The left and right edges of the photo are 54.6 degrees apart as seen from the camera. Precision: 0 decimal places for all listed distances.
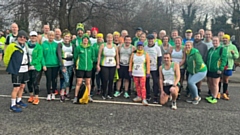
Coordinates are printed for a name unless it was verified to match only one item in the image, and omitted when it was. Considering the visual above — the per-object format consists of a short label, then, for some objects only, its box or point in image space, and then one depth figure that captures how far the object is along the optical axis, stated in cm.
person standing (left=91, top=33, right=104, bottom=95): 715
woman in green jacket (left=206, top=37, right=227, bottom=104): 689
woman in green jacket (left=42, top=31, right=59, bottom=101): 646
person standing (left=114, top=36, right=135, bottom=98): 706
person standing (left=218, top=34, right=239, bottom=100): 729
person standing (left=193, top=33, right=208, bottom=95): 727
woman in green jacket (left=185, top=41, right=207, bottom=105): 669
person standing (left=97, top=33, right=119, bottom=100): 682
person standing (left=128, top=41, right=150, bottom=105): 661
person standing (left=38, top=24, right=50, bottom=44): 726
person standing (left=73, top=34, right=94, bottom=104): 647
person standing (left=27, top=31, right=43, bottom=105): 614
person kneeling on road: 632
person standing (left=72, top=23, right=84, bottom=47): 745
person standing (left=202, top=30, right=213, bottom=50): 758
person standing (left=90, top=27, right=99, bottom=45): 796
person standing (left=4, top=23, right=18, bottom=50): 711
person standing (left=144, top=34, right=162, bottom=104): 689
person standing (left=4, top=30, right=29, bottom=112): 556
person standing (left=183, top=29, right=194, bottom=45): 770
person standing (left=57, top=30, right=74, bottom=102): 655
